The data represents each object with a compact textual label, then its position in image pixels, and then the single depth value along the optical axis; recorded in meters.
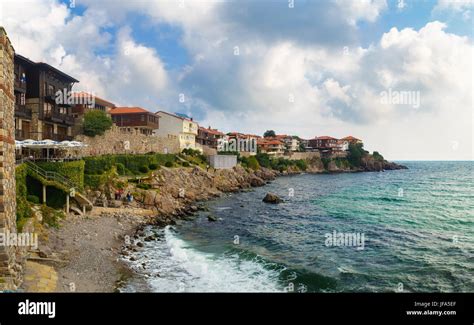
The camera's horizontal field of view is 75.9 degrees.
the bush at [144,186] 38.25
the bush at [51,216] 22.23
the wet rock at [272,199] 46.78
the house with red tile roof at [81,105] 46.02
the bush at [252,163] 85.39
